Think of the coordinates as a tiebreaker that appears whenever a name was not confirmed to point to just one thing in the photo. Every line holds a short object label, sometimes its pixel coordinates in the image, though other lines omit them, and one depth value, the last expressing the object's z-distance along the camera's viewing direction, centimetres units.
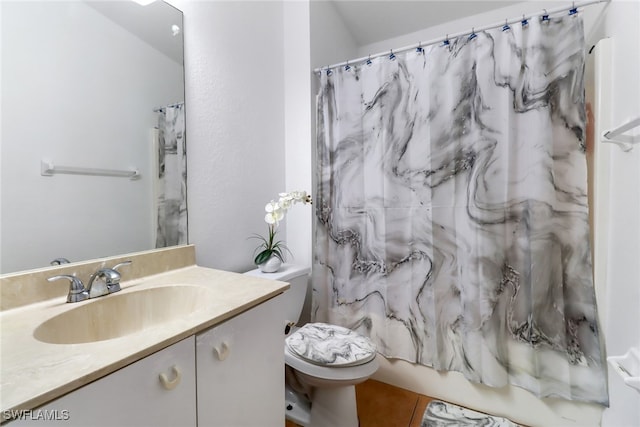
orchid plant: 151
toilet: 121
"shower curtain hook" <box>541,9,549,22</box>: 127
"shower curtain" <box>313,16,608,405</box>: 127
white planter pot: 150
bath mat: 139
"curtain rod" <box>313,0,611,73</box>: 121
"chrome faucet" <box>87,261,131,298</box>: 87
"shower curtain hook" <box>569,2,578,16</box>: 122
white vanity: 48
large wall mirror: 81
